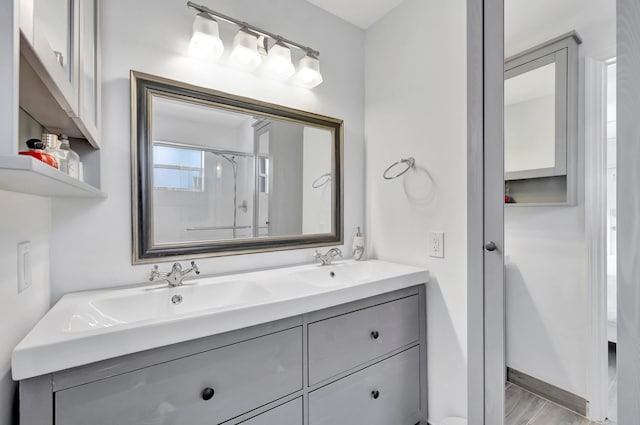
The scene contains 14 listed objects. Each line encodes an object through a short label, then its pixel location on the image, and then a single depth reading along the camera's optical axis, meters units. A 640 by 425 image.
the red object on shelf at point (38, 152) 0.62
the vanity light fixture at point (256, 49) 1.35
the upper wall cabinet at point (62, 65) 0.50
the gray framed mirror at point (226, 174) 1.29
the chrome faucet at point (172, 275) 1.23
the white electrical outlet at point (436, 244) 1.53
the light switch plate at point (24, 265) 0.81
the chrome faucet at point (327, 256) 1.73
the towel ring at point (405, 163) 1.69
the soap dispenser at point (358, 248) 1.87
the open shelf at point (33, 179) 0.39
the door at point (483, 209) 1.13
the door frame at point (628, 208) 0.82
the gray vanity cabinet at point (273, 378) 0.77
